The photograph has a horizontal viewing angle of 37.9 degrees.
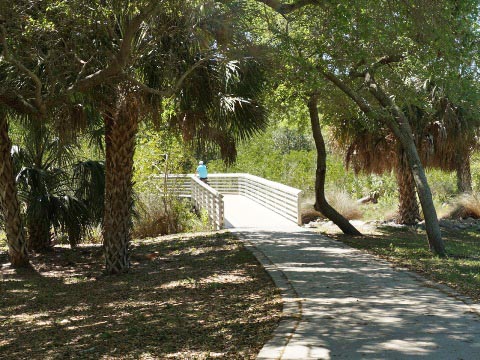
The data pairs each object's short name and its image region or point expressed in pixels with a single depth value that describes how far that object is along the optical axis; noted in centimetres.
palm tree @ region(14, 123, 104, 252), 1528
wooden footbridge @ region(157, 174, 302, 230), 1923
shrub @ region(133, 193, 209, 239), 2038
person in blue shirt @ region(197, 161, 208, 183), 2448
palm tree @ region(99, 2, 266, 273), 1179
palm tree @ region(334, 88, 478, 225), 1894
